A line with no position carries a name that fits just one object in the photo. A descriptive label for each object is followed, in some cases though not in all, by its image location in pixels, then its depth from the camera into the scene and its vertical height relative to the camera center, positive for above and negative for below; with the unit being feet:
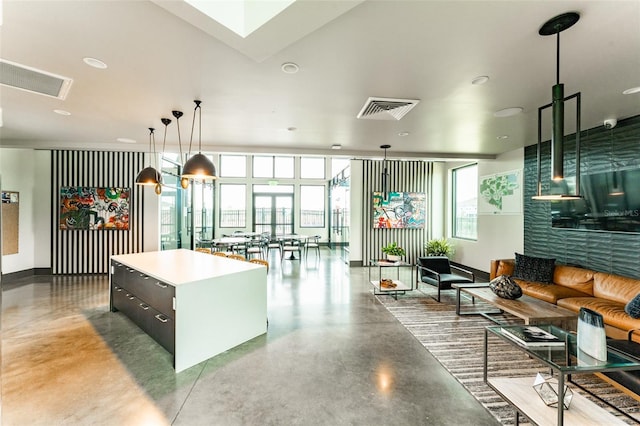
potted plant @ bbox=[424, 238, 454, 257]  26.66 -3.19
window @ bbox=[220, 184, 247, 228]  40.19 +0.69
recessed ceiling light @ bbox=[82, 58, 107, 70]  9.52 +4.66
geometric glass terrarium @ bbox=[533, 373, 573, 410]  6.91 -4.20
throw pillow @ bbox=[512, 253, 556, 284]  16.52 -3.15
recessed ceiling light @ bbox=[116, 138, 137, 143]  18.76 +4.39
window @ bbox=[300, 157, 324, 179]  41.27 +5.81
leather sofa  11.37 -3.82
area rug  8.87 -5.26
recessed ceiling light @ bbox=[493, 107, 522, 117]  13.28 +4.38
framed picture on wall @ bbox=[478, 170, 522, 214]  20.95 +1.29
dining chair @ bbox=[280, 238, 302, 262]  28.77 -3.50
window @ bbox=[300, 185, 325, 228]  41.16 +0.70
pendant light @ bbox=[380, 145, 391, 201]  20.08 +4.22
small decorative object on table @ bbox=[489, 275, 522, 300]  13.48 -3.42
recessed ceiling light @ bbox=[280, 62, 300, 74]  9.67 +4.60
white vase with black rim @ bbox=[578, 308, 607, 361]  7.21 -2.97
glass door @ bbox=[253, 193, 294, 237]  40.55 -0.10
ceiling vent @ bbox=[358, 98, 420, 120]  12.44 +4.42
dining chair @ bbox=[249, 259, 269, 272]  13.72 -2.33
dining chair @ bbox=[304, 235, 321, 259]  30.41 -3.45
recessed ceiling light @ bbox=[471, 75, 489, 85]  10.46 +4.54
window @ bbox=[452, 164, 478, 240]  25.29 +0.79
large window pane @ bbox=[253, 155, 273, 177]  40.81 +5.94
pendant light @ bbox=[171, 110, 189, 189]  13.78 +4.38
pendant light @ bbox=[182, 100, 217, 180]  12.21 +1.72
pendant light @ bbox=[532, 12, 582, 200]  7.90 +2.49
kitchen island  10.40 -3.42
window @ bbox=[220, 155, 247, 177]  40.24 +5.90
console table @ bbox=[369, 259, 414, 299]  17.94 -4.51
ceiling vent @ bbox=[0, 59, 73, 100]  9.98 +4.56
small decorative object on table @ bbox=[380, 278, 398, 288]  17.92 -4.25
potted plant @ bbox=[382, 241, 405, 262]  20.53 -2.86
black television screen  14.24 +0.34
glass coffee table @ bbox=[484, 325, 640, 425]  6.56 -4.27
